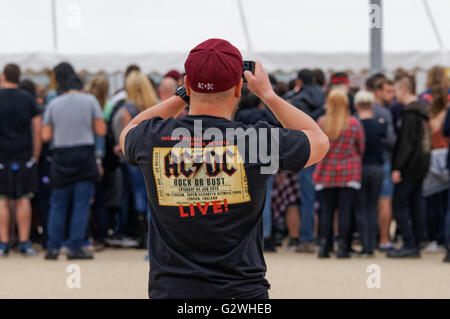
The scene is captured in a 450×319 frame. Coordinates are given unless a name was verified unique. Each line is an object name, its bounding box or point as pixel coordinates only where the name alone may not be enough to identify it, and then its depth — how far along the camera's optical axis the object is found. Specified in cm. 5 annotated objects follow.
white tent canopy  2150
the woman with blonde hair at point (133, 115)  1695
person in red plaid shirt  1648
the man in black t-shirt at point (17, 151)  1687
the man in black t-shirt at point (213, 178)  541
